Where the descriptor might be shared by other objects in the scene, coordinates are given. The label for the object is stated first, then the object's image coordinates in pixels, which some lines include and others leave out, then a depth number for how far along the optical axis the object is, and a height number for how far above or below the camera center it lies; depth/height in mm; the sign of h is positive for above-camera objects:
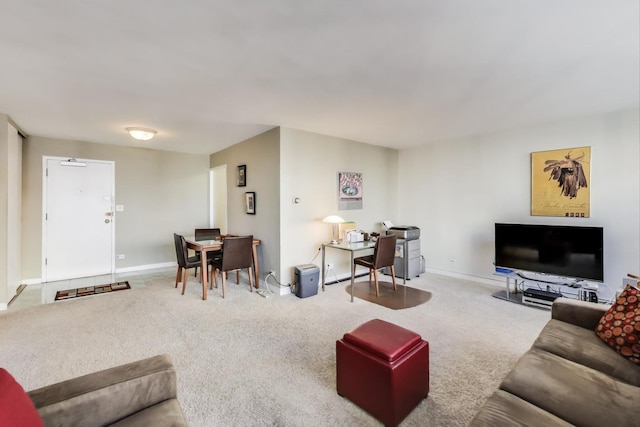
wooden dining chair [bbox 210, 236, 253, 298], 3943 -593
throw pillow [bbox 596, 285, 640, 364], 1608 -666
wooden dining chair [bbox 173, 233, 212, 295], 4109 -631
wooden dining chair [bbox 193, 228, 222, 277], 4767 -385
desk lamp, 4348 -109
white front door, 4785 -77
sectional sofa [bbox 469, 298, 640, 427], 1164 -805
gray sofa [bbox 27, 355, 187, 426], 1101 -744
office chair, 4012 -616
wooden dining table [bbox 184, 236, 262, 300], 3932 -486
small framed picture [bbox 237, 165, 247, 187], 4934 +654
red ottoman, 1655 -939
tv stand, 3502 -926
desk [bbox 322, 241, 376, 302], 4002 -463
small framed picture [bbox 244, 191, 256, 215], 4703 +192
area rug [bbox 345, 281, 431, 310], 3734 -1137
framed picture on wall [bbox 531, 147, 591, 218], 3688 +416
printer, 4953 -310
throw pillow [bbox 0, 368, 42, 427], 828 -577
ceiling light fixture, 4074 +1148
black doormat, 4054 -1125
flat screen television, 3393 -449
